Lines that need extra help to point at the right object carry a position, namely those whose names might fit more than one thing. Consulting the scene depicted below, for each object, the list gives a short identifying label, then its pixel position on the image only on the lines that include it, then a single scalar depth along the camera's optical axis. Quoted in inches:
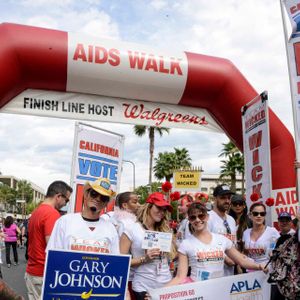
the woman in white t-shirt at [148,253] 153.3
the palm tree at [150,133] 1715.1
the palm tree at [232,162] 1967.6
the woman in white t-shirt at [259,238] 198.4
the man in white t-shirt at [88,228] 129.9
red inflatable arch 240.2
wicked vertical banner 246.7
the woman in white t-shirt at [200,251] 154.5
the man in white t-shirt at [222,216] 205.2
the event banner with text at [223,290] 147.2
